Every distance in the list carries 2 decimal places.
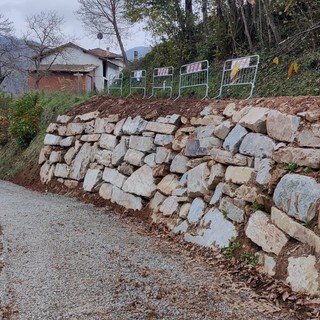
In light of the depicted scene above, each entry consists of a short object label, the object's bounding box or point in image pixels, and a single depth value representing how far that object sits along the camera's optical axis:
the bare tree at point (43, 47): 36.37
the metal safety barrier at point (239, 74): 7.82
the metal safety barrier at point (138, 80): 12.54
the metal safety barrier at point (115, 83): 14.42
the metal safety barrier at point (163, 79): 10.98
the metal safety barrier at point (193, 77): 9.29
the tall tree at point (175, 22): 13.04
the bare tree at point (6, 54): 28.67
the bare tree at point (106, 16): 23.53
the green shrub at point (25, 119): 14.12
